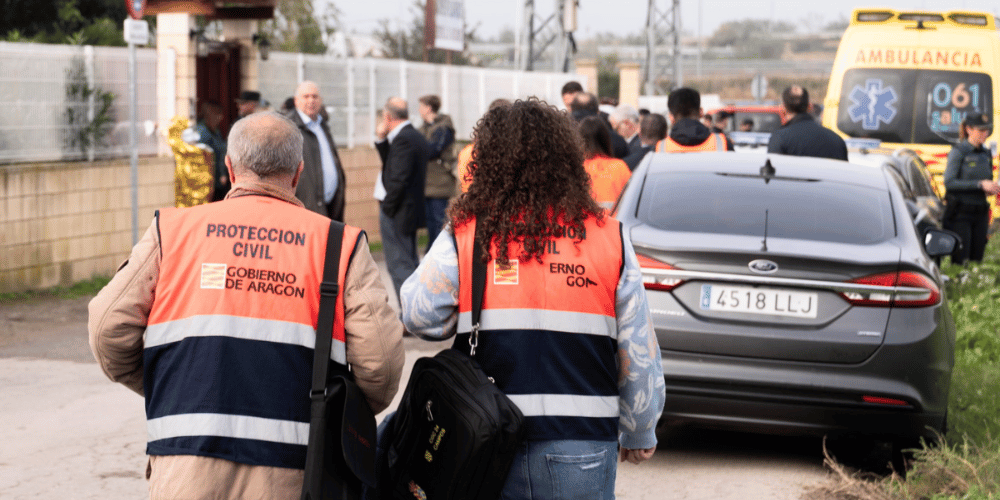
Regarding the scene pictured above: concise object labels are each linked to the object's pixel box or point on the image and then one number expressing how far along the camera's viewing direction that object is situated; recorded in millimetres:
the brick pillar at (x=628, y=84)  33312
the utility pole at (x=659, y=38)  40625
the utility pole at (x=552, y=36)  27797
